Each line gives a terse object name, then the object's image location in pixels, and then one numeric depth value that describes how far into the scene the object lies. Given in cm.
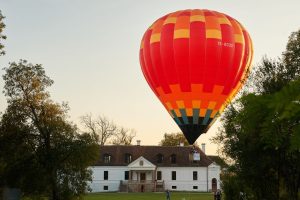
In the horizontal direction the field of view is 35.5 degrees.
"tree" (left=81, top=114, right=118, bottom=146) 8895
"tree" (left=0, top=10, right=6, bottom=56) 2208
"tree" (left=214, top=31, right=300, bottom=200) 2338
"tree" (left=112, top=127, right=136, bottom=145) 9462
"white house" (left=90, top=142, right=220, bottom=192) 7638
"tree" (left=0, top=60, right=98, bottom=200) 2778
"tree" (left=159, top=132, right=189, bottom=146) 9325
